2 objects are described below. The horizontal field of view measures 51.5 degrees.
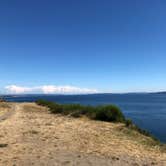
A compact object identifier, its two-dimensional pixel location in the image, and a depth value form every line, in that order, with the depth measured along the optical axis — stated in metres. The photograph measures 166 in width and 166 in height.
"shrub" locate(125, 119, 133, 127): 12.16
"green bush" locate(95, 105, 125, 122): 14.12
